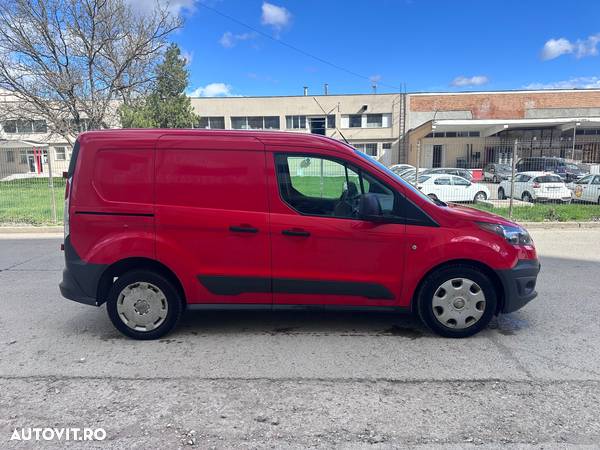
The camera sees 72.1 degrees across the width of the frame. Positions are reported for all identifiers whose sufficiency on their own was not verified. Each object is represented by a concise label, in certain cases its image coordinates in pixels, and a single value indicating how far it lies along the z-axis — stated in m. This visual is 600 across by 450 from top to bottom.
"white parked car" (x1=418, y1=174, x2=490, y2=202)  15.84
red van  3.82
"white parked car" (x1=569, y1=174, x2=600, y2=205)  14.69
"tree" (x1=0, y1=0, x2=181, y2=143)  20.86
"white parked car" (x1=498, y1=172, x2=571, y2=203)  15.32
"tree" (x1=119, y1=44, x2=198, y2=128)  25.39
